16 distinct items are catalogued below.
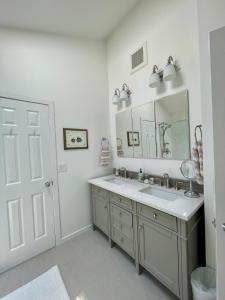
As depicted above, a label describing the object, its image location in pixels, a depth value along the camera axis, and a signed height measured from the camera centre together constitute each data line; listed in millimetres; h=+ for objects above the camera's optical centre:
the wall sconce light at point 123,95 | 2514 +766
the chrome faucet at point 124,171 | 2703 -434
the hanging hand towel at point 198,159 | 1541 -166
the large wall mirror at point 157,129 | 1884 +186
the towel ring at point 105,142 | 2937 +59
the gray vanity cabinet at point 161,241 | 1361 -930
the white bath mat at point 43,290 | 1618 -1437
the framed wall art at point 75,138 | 2506 +131
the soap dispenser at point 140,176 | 2341 -453
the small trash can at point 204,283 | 1266 -1149
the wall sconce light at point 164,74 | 1787 +774
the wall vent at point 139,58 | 2232 +1194
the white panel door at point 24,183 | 1982 -439
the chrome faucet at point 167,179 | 2013 -440
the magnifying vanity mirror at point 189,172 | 1686 -315
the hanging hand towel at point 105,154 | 2832 -151
